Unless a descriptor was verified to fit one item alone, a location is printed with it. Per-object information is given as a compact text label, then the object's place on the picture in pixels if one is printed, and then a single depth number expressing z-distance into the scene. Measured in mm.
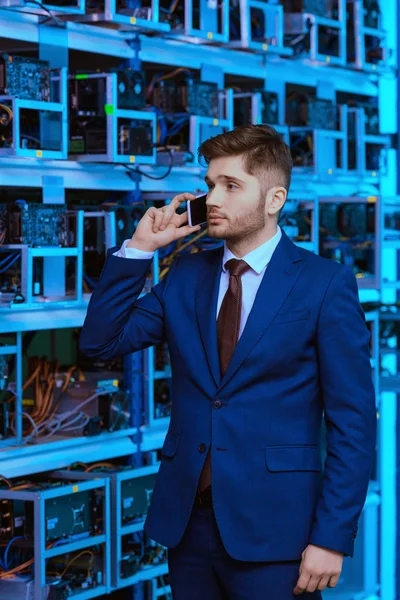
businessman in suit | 2422
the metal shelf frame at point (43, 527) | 3775
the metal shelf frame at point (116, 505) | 4152
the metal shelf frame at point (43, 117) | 3770
